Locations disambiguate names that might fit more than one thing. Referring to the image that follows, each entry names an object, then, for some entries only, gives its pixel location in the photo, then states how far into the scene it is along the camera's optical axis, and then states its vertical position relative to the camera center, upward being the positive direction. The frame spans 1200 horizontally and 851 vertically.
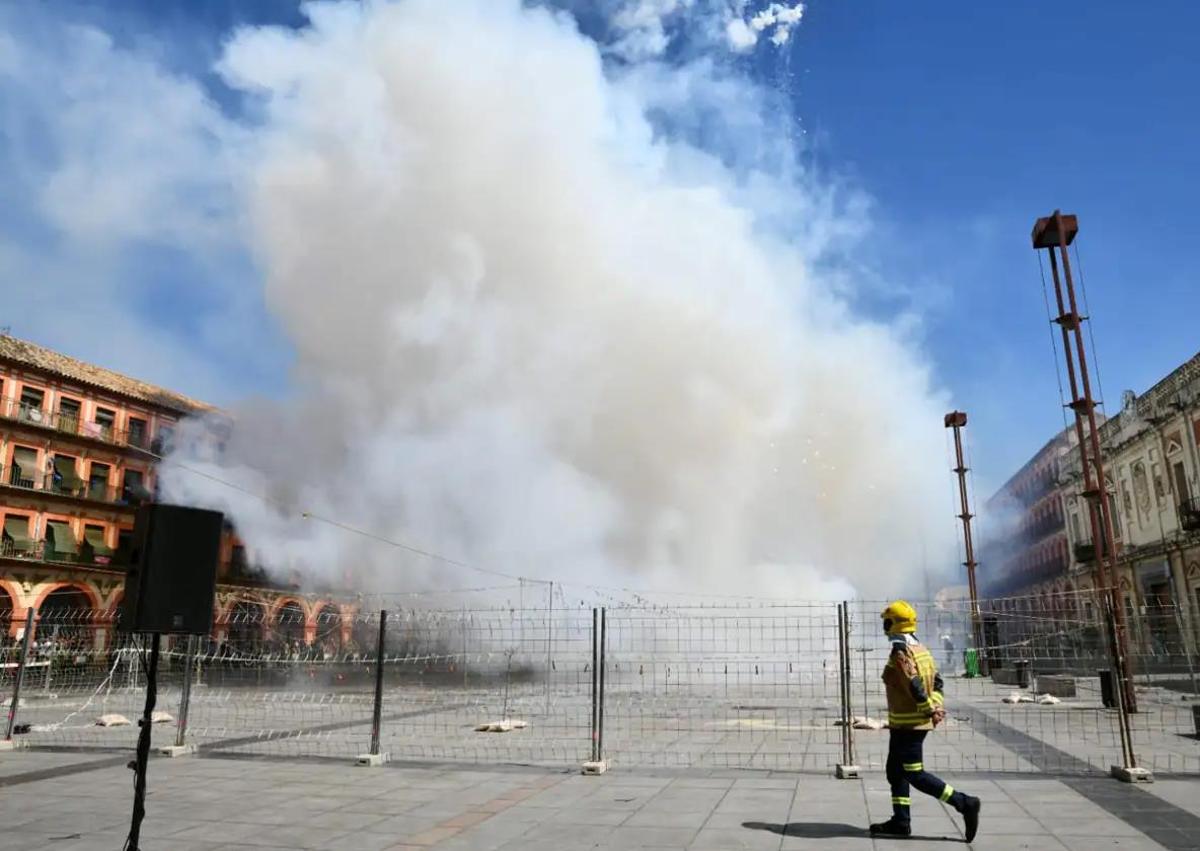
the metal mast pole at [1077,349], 16.70 +5.93
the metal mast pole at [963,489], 32.05 +6.06
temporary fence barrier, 10.02 -1.28
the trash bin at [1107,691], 15.12 -0.87
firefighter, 5.84 -0.51
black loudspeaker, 5.18 +0.41
